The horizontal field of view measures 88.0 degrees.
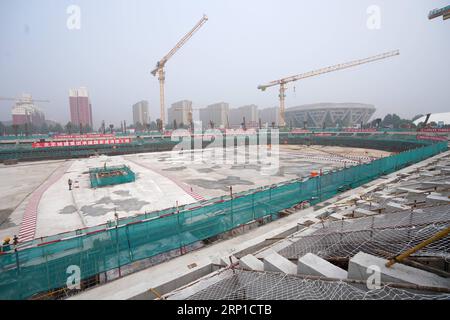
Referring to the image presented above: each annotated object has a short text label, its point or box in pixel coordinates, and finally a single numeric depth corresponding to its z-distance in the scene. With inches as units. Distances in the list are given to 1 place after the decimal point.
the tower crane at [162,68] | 4015.8
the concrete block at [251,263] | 252.5
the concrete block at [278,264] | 224.5
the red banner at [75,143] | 1941.4
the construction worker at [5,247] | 326.4
